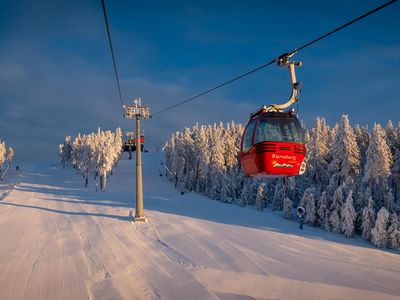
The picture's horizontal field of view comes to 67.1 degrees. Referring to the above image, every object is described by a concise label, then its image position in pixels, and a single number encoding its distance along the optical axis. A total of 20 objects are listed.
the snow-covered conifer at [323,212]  33.72
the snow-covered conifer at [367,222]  30.36
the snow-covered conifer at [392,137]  57.79
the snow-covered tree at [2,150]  89.38
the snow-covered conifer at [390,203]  34.59
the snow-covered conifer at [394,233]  27.39
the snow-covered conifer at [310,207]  35.25
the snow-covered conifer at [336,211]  32.61
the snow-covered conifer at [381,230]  28.00
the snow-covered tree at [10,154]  107.11
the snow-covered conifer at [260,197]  42.81
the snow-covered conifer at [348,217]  31.22
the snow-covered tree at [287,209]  37.52
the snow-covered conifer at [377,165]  37.97
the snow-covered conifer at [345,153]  39.78
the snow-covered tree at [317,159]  50.09
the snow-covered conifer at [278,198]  44.81
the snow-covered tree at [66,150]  112.81
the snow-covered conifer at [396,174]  46.38
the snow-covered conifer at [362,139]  62.88
